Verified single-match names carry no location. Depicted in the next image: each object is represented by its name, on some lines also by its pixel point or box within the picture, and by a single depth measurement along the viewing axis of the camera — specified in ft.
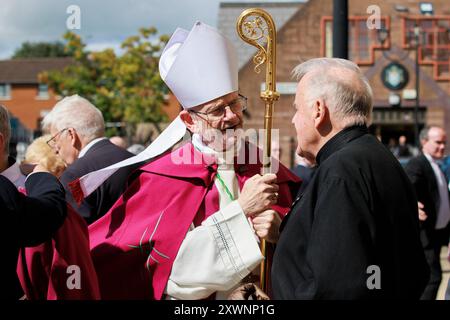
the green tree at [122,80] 89.51
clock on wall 89.28
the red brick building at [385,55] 86.48
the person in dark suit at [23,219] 9.38
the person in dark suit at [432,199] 25.77
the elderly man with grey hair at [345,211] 8.60
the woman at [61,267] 10.99
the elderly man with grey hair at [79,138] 16.71
